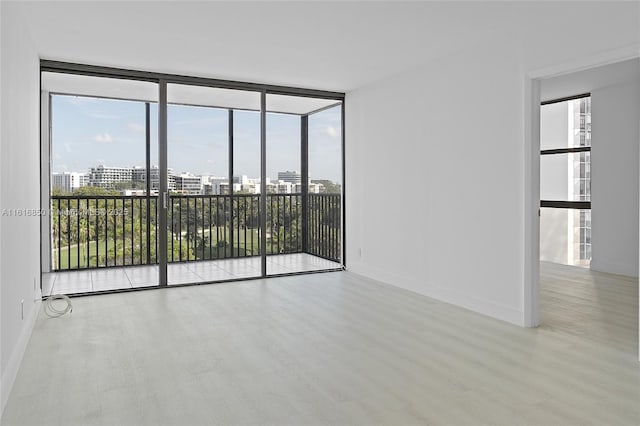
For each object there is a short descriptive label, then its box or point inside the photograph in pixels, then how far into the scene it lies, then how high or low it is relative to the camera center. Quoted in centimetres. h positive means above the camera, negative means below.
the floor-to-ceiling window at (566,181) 670 +36
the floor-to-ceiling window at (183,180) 523 +31
